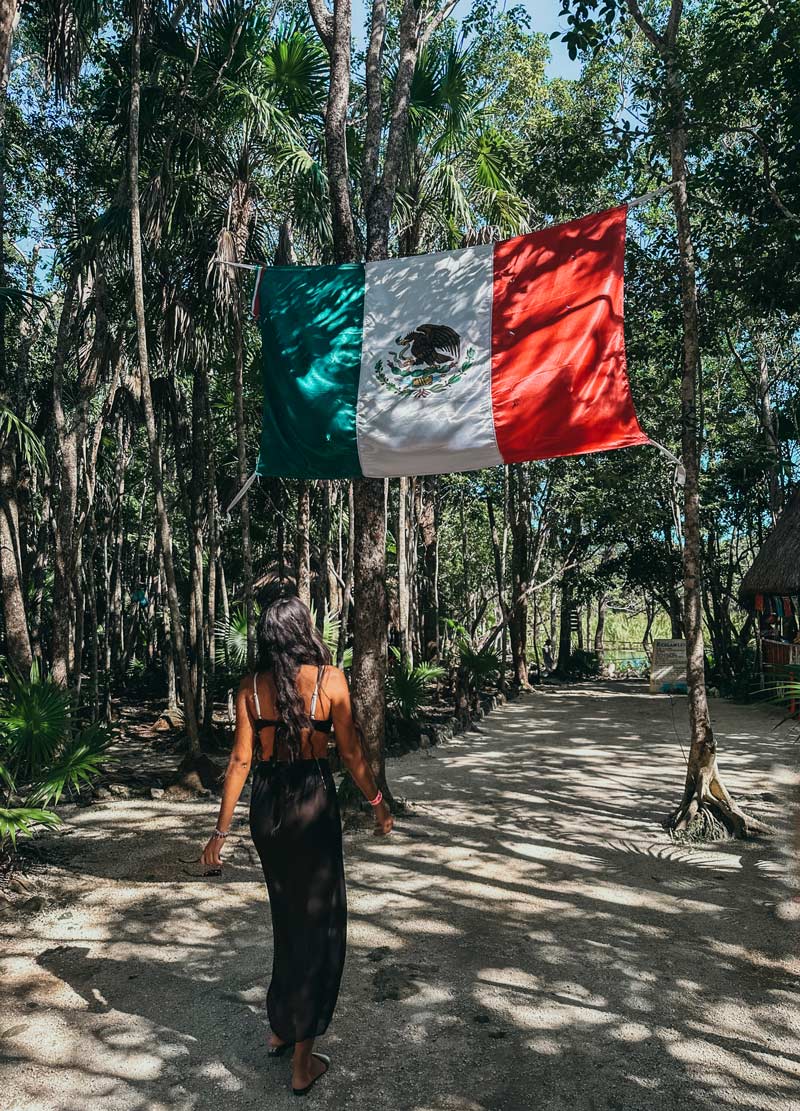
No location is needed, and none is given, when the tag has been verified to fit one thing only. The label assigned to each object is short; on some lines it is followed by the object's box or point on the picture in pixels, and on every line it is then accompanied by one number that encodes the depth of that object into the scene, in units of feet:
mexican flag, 21.49
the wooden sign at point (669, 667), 67.97
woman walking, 11.34
